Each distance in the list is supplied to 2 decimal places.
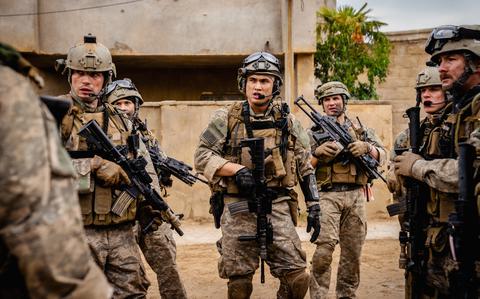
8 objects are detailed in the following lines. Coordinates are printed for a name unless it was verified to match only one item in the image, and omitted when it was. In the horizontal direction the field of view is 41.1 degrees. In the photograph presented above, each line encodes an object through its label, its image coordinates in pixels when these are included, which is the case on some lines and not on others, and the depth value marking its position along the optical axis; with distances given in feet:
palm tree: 49.01
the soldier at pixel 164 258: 19.02
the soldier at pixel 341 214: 20.53
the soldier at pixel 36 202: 5.97
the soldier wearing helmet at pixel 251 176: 16.39
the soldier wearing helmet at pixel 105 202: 14.30
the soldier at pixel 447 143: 13.42
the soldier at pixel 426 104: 18.44
